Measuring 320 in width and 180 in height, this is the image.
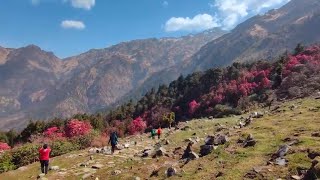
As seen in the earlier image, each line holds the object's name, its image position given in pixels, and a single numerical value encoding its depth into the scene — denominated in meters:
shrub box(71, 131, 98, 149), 32.09
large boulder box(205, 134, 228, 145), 14.76
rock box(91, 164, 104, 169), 18.29
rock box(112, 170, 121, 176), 14.93
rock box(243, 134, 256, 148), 13.54
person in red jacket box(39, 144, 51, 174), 18.27
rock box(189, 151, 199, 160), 13.69
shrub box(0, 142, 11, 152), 42.55
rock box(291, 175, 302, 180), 9.70
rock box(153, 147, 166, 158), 16.46
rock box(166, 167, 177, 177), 12.47
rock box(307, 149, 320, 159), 10.63
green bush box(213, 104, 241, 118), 44.48
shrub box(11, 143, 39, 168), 26.60
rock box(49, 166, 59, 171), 19.68
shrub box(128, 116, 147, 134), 61.12
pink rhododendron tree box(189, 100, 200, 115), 67.85
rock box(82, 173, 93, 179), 16.18
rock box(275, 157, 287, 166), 10.81
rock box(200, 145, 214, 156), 13.91
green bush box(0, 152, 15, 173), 24.99
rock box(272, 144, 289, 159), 11.46
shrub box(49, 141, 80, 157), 29.15
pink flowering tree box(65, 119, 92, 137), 45.99
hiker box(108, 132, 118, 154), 22.44
